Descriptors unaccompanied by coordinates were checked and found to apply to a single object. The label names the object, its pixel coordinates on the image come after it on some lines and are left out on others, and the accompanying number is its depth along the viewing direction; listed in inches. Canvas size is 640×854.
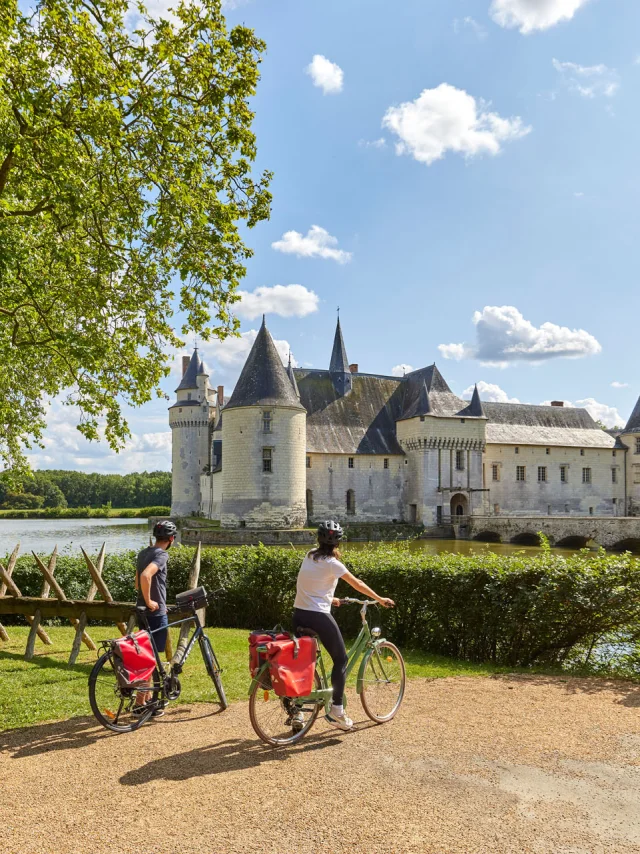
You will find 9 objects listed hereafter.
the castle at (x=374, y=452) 1460.4
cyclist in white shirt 190.4
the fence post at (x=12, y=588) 334.6
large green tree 287.3
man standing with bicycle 217.2
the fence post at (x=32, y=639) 305.4
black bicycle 201.2
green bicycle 187.9
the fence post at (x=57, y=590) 303.7
